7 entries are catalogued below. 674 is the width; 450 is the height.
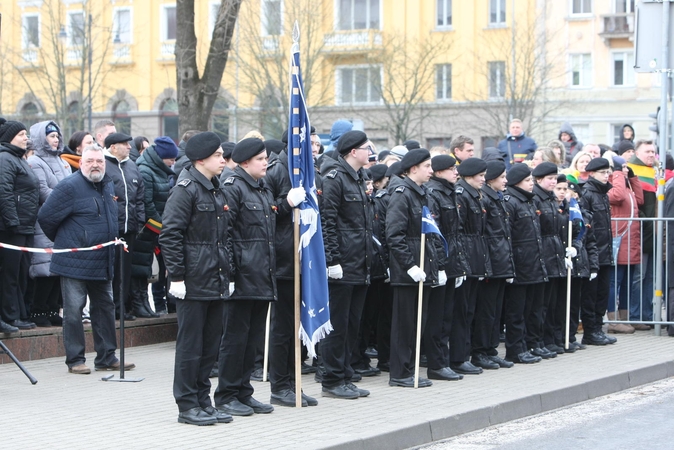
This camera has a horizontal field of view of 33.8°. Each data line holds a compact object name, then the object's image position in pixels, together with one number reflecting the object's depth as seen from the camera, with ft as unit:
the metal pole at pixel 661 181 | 48.75
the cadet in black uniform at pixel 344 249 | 33.24
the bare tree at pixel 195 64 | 69.97
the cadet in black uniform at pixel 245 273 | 30.01
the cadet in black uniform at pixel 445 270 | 36.81
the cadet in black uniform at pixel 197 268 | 28.66
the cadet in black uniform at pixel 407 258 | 35.04
